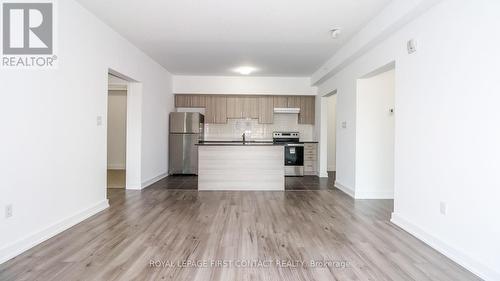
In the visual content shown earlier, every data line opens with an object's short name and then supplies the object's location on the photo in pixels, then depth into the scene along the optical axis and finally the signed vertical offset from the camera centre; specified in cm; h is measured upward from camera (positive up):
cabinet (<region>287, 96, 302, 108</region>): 710 +99
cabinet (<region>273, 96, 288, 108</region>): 711 +99
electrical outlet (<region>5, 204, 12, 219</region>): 223 -65
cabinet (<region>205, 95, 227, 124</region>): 710 +78
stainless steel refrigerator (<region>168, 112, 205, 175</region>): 662 -11
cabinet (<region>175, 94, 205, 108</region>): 705 +98
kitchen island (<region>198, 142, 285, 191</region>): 502 -57
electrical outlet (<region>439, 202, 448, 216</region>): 244 -65
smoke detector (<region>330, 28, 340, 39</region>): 371 +151
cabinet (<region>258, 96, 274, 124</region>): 711 +77
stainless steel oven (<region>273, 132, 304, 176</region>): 682 -55
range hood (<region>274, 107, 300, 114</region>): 703 +74
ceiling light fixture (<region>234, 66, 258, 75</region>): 571 +150
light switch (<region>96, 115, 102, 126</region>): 358 +21
